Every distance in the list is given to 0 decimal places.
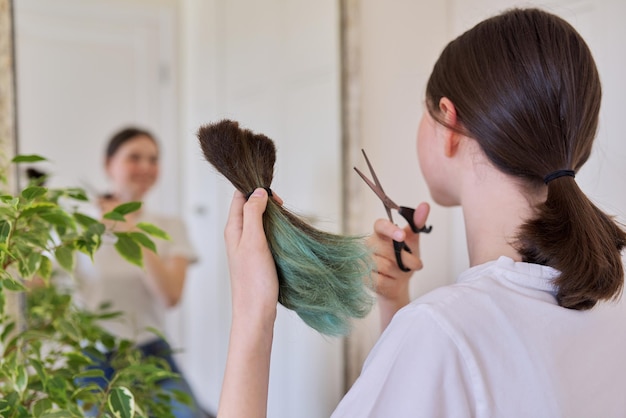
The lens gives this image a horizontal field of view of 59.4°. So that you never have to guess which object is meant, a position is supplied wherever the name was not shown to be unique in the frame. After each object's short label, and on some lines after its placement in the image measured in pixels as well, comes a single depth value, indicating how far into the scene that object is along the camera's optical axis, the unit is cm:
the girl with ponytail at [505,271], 54
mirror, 114
